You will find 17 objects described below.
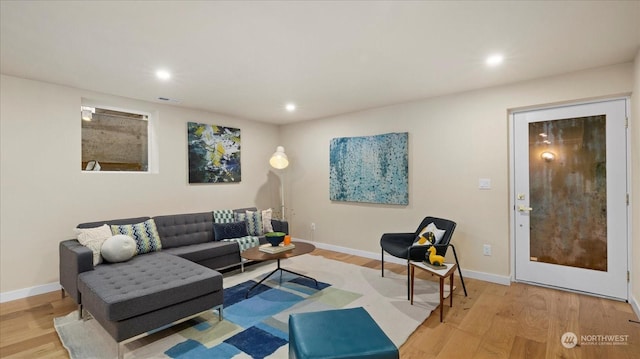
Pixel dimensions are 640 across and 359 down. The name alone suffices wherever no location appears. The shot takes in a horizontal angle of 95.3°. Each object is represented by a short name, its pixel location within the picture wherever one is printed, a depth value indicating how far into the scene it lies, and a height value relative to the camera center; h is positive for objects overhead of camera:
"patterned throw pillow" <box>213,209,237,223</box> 4.34 -0.56
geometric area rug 2.21 -1.28
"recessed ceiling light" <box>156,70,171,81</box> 3.03 +1.12
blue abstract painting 4.34 +0.14
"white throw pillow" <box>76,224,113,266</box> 2.95 -0.60
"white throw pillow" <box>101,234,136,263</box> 2.97 -0.71
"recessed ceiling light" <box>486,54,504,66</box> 2.71 +1.12
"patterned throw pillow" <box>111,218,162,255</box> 3.39 -0.64
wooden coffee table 3.16 -0.85
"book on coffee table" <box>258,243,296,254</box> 3.30 -0.81
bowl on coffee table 3.40 -0.69
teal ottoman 1.46 -0.86
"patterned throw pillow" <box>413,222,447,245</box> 3.19 -0.65
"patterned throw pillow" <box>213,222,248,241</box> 4.12 -0.73
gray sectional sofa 2.11 -0.87
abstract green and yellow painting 4.61 +0.44
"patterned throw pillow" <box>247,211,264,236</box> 4.42 -0.69
